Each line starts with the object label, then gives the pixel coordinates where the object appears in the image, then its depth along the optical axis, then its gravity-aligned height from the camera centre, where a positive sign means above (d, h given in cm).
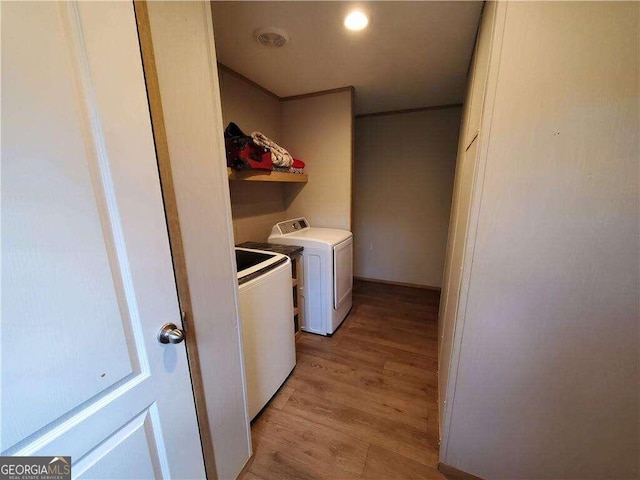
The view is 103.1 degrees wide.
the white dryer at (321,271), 224 -77
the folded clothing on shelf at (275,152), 199 +28
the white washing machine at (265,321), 142 -82
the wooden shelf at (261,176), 178 +8
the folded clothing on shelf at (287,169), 217 +15
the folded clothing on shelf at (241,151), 175 +24
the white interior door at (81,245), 49 -13
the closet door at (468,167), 107 +8
